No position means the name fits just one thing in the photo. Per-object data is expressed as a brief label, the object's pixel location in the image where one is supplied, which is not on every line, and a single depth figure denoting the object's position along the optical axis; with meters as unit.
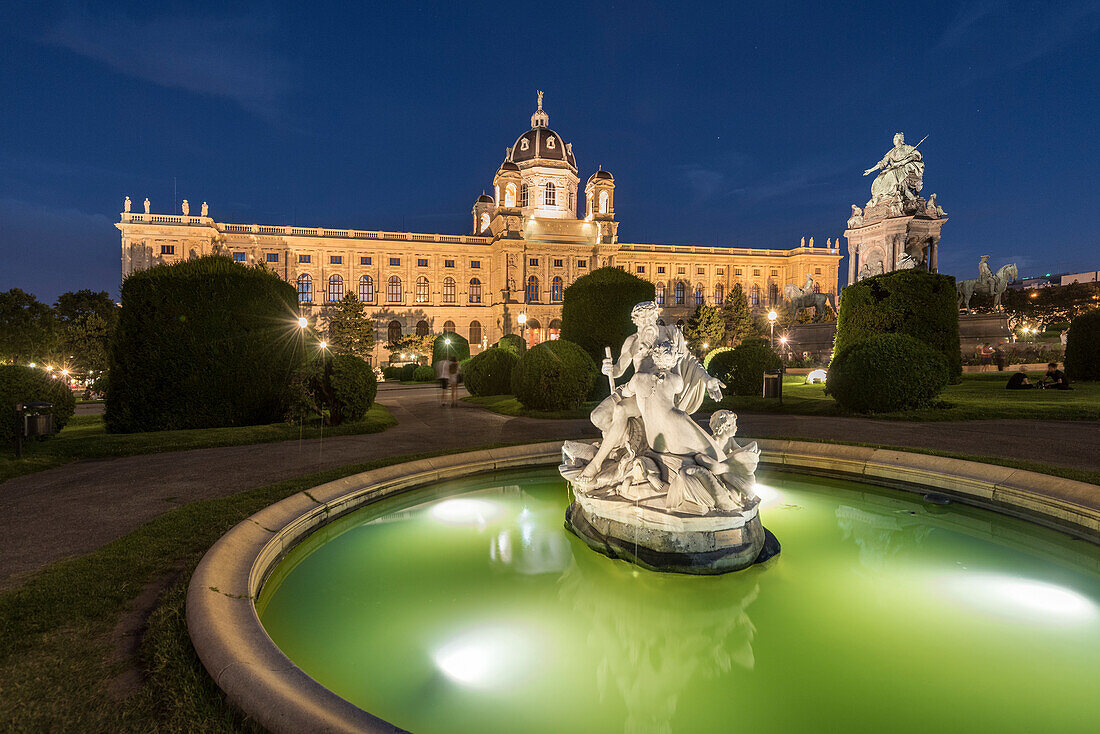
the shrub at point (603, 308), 15.95
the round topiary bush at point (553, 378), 12.12
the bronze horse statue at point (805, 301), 31.67
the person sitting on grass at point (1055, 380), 13.84
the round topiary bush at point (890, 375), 10.50
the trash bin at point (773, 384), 13.20
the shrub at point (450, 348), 30.16
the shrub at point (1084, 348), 16.14
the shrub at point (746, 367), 14.34
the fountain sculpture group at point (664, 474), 3.93
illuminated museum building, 52.97
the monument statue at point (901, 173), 25.28
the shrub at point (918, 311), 15.71
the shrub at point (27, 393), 7.12
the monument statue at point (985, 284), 25.66
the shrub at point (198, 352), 9.23
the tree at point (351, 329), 43.81
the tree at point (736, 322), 54.19
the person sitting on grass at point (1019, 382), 14.29
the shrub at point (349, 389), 10.31
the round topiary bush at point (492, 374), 17.06
